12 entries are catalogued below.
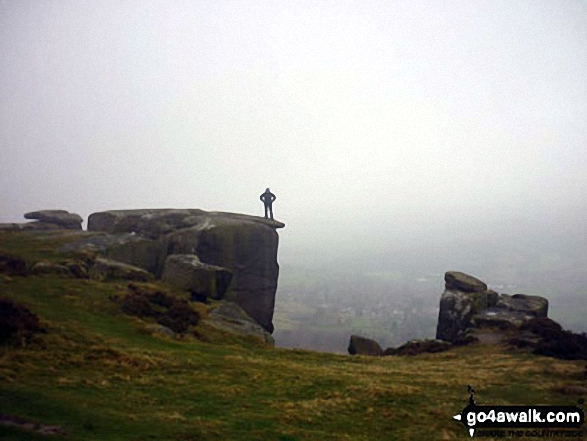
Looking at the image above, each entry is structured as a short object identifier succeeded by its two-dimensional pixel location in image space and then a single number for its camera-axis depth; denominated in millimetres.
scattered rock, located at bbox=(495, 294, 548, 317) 38375
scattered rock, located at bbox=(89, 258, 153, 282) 33812
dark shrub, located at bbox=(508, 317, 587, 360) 26609
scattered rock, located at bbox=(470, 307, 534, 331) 35125
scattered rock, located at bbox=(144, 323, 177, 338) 24281
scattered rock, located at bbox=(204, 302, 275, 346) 29922
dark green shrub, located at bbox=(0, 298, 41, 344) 17484
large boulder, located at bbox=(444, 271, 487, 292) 42812
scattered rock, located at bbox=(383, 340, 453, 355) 33566
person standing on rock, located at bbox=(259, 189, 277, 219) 53875
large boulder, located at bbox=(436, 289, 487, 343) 39197
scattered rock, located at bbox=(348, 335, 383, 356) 36250
